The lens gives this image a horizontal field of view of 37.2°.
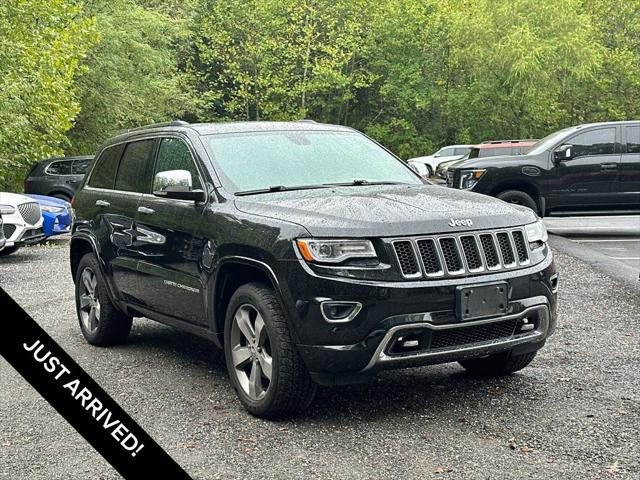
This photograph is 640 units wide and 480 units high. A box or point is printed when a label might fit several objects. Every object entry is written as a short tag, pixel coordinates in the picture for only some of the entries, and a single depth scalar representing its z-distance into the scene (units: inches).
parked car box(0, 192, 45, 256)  599.2
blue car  663.1
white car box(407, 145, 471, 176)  1502.0
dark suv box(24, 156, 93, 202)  943.7
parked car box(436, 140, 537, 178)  871.7
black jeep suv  198.4
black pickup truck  631.8
